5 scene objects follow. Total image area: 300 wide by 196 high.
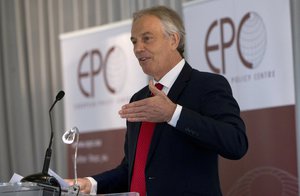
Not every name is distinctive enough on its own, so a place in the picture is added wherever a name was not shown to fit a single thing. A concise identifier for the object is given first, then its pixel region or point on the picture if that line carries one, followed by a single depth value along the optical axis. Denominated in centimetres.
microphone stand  367
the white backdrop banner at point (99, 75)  822
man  393
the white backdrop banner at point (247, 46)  627
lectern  348
